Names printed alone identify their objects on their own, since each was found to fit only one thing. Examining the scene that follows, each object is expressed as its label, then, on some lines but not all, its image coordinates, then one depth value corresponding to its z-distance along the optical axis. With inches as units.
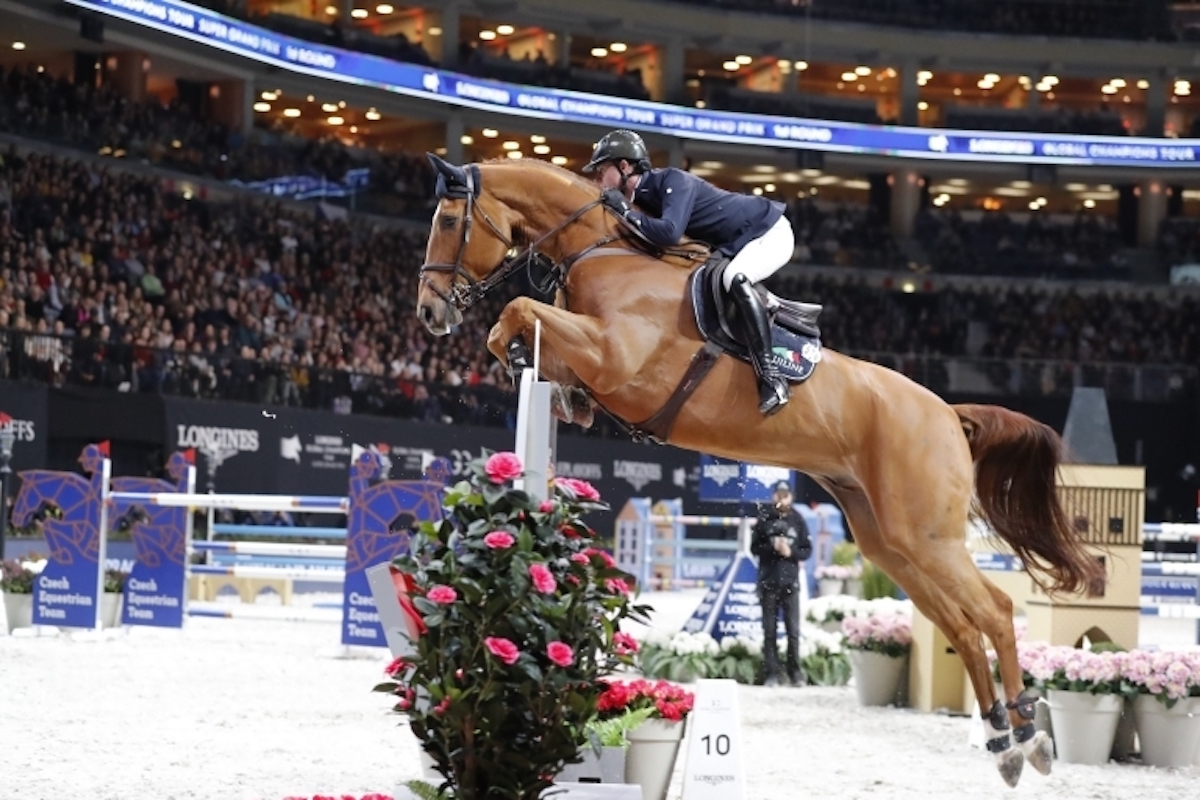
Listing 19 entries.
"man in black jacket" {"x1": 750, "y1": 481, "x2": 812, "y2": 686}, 992.2
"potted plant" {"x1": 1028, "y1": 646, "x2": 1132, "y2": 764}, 732.0
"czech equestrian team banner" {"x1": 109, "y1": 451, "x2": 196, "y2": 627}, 1127.6
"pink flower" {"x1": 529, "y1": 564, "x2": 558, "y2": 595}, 365.1
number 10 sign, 499.8
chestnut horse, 488.1
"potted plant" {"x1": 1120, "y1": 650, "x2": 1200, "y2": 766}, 724.7
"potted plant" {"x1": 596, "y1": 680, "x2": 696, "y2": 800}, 510.6
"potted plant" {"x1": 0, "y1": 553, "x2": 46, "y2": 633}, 1125.1
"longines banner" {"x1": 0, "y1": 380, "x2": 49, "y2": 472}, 1389.0
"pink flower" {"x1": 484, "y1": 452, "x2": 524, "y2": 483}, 384.5
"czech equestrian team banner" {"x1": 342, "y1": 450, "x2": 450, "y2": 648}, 1003.9
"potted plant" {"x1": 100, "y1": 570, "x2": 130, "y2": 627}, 1151.0
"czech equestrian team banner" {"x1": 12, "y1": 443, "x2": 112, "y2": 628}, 1095.6
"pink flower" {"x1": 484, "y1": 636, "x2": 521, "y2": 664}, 358.3
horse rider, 495.5
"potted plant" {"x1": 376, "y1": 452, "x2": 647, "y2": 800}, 365.4
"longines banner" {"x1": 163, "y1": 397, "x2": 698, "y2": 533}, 1552.7
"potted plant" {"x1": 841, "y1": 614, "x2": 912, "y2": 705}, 925.8
